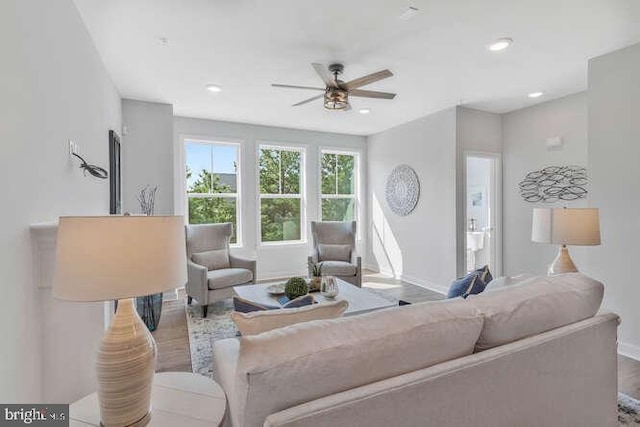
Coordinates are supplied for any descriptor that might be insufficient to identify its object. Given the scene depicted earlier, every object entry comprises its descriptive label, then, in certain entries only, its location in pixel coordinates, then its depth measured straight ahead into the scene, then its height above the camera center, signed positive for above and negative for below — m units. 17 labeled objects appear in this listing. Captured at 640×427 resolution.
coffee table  2.63 -0.77
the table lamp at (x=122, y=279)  1.01 -0.21
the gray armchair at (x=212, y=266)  3.71 -0.67
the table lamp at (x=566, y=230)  2.30 -0.14
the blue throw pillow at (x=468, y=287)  2.04 -0.48
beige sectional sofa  0.98 -0.55
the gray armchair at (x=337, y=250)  4.41 -0.58
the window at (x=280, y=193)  5.65 +0.33
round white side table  1.15 -0.72
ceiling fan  2.68 +1.09
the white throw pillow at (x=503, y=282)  2.07 -0.46
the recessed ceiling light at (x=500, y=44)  2.68 +1.38
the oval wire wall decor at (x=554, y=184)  3.95 +0.33
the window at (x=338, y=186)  6.15 +0.48
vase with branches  3.18 -0.95
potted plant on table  3.20 -0.68
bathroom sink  5.29 -0.47
